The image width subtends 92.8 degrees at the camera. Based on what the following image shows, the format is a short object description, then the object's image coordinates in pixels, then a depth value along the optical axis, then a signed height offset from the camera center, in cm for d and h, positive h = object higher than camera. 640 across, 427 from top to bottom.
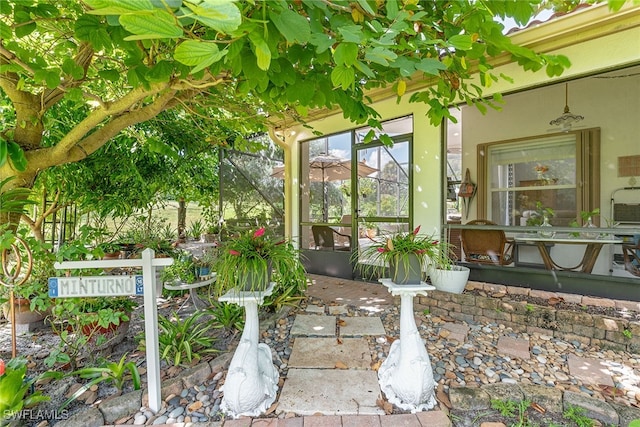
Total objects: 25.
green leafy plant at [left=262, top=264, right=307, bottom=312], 338 -104
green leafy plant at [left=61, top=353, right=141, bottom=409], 200 -111
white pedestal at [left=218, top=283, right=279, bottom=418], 179 -102
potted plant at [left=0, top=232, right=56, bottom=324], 203 -57
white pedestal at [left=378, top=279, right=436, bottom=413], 184 -101
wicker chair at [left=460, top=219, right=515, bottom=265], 404 -54
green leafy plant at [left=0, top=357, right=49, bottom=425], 166 -103
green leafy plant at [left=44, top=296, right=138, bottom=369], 216 -90
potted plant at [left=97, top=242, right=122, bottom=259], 472 -65
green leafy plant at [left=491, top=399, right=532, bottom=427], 174 -120
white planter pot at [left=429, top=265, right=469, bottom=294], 346 -83
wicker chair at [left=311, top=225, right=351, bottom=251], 511 -54
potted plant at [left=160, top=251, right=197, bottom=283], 354 -76
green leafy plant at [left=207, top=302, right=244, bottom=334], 289 -105
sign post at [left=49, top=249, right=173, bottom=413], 181 -48
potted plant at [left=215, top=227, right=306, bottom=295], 191 -36
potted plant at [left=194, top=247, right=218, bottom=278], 355 -67
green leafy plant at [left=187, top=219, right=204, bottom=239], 1039 -74
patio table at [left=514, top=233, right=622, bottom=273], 369 -49
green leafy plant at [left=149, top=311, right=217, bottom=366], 234 -108
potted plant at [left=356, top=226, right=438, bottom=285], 197 -32
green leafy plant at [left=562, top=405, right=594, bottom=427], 170 -121
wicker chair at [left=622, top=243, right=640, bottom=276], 372 -67
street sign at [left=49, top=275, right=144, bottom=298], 180 -46
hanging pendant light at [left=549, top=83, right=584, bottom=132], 477 +140
